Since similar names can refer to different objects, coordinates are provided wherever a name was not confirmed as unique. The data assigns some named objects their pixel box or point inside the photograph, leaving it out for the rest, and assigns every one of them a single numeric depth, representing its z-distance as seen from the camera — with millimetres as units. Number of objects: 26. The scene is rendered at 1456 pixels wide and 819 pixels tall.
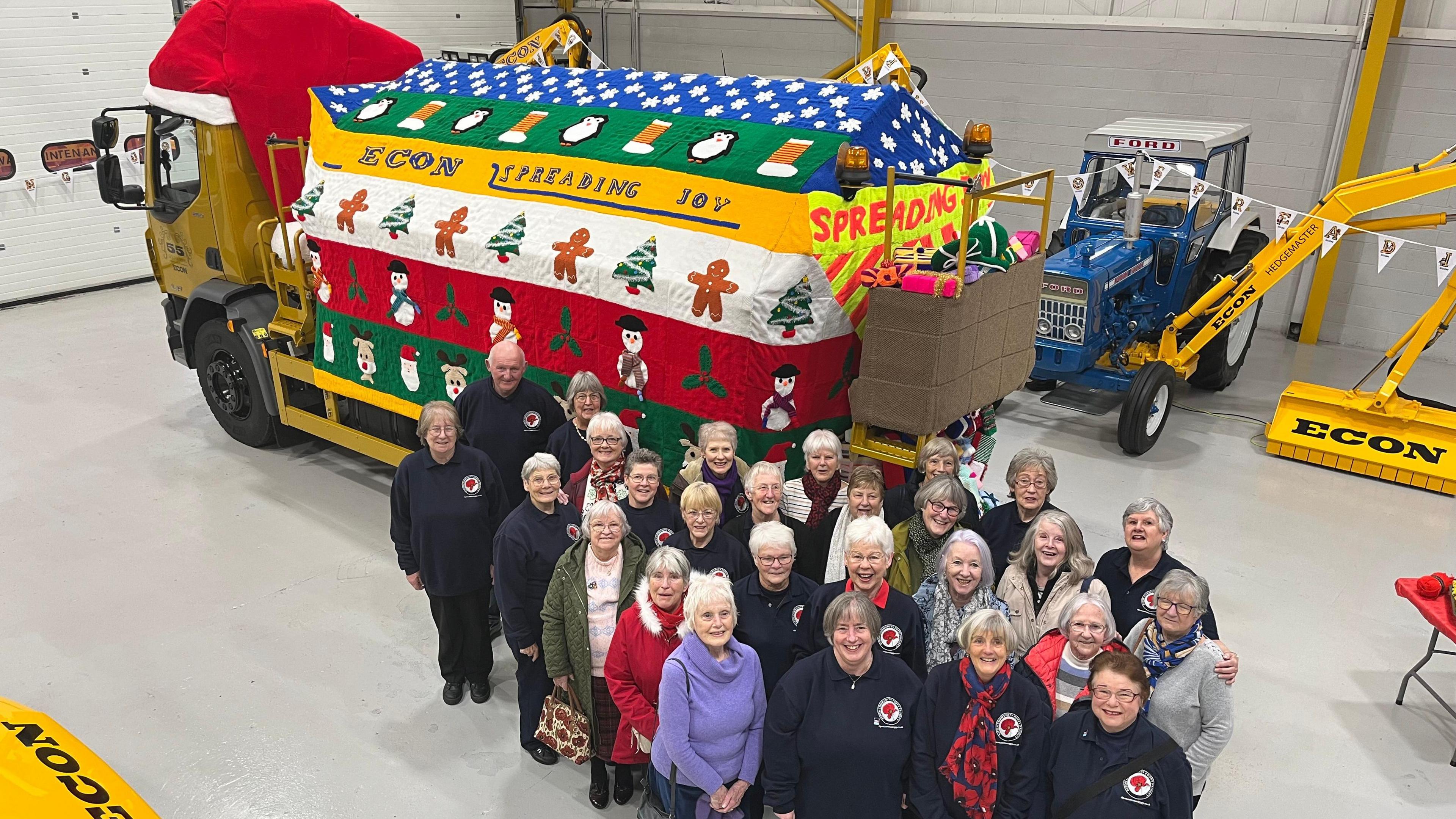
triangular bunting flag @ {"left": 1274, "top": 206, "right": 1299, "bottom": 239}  7688
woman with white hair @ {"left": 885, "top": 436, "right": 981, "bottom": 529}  4438
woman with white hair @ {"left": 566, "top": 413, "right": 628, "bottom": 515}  4648
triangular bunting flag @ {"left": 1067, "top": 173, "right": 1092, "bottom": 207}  8680
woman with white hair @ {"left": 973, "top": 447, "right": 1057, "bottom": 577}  4191
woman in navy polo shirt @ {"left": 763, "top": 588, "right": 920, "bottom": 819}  3217
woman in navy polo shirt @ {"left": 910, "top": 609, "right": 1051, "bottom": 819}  3129
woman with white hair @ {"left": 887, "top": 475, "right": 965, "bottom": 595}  3980
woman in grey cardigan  3338
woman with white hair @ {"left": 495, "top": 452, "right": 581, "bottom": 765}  4168
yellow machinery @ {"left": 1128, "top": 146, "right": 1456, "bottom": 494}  7461
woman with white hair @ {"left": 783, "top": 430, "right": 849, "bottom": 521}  4508
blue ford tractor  8031
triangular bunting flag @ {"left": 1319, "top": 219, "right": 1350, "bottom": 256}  7617
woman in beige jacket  3762
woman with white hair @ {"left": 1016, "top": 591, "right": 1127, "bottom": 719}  3312
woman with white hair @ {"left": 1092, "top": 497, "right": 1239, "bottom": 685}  3805
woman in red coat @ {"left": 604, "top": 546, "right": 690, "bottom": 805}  3559
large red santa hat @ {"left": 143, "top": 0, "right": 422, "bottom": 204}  7070
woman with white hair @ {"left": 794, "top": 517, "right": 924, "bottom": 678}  3494
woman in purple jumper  3256
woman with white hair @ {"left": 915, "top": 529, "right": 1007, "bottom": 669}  3574
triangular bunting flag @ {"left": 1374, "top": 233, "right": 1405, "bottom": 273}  7602
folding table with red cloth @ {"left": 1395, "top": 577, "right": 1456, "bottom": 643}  4684
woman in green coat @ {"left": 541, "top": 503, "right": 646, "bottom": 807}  3904
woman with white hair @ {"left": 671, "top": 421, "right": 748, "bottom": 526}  4539
